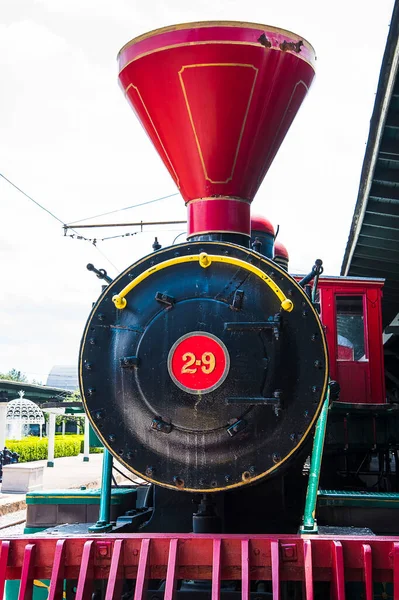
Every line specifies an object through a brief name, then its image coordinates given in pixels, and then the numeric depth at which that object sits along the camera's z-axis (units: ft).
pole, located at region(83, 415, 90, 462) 73.59
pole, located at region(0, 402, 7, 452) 63.67
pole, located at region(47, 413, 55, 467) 65.51
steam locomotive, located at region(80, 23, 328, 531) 9.93
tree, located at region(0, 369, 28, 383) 270.34
